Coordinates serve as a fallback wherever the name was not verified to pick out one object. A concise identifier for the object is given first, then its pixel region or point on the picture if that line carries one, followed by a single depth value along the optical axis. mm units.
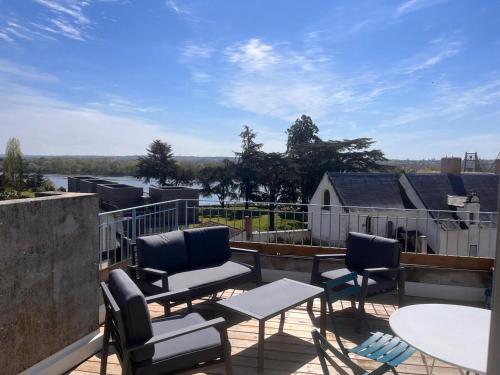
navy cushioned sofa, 3769
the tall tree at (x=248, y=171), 32469
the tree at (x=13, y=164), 34688
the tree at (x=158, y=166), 41312
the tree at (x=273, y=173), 32312
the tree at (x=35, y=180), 32969
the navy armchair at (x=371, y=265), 3865
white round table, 1863
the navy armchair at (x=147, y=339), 2211
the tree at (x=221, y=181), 32906
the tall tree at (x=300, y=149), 32406
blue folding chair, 1757
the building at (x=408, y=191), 19266
